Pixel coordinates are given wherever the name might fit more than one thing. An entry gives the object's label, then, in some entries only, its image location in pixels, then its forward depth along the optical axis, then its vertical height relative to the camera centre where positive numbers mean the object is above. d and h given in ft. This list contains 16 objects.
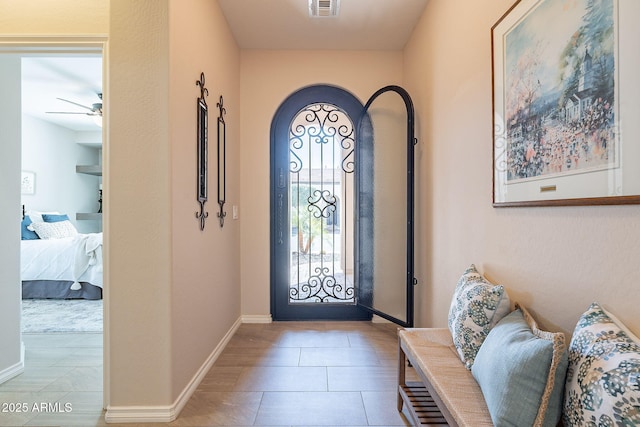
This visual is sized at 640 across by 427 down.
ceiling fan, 14.26 +4.68
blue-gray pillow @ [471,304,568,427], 3.13 -1.71
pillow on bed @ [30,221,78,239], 15.44 -0.80
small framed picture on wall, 17.54 +1.74
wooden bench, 3.70 -2.25
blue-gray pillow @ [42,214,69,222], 16.85 -0.24
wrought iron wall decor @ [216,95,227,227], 8.18 +1.36
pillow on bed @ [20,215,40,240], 14.76 -0.88
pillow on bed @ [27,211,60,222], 16.31 -0.13
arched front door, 10.59 +0.47
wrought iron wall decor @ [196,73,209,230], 6.73 +1.36
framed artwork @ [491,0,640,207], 3.02 +1.27
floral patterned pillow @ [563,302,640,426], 2.48 -1.37
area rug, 10.18 -3.63
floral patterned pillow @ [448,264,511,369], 4.55 -1.49
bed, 13.37 -2.30
